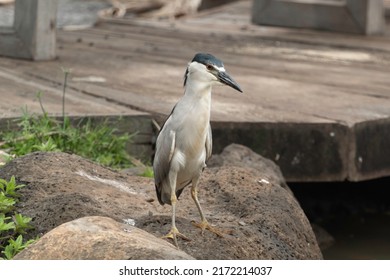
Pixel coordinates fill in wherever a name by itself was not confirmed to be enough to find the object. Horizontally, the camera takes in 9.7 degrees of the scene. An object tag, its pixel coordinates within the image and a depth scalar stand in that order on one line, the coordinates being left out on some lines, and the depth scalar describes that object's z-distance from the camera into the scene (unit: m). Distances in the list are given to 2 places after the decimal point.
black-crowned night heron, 8.30
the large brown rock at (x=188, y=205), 8.28
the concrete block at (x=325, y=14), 20.00
